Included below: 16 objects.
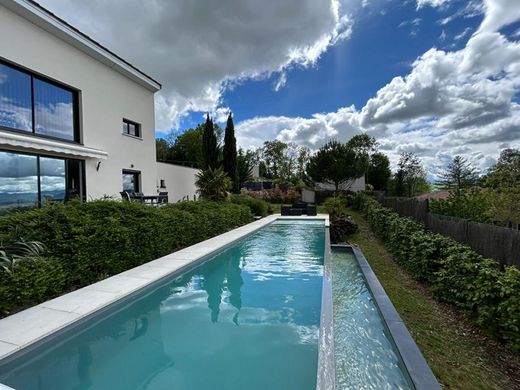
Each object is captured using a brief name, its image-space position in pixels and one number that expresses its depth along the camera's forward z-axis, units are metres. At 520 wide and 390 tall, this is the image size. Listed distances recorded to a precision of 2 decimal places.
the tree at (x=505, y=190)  7.07
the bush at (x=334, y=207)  20.07
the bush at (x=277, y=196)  32.09
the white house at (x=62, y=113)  9.48
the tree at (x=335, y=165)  34.44
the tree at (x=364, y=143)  61.28
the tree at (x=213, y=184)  18.42
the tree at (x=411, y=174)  38.09
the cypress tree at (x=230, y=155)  26.44
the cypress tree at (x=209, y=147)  24.39
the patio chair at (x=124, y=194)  13.39
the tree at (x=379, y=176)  47.28
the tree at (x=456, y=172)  32.10
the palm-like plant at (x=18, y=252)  4.41
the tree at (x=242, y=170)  30.90
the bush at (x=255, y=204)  21.37
